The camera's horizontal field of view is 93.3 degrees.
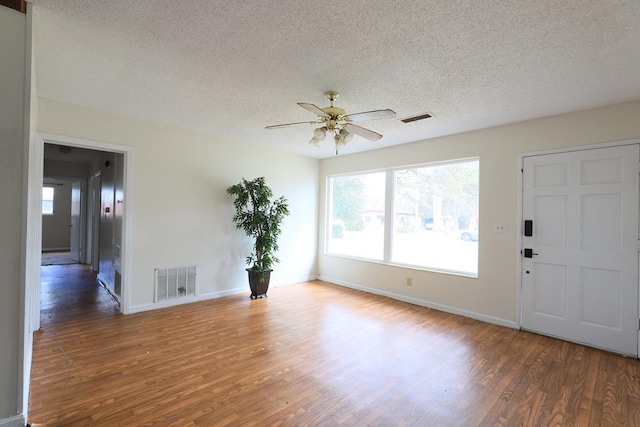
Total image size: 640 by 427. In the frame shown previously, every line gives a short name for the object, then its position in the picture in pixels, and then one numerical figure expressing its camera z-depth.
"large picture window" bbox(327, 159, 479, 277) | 4.39
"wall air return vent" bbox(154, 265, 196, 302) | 4.30
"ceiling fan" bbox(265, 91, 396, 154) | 2.63
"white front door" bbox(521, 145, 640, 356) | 3.10
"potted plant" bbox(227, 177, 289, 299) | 4.80
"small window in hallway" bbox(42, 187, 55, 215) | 9.59
